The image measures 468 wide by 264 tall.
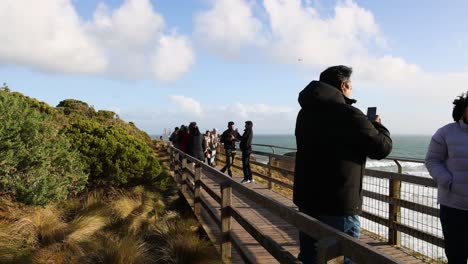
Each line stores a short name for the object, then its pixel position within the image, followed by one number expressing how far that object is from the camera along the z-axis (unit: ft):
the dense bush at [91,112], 90.02
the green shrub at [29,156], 21.84
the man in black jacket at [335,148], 8.72
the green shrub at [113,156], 33.09
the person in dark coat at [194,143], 40.29
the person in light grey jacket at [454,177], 10.91
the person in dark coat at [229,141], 45.55
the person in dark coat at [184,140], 42.74
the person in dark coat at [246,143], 39.70
